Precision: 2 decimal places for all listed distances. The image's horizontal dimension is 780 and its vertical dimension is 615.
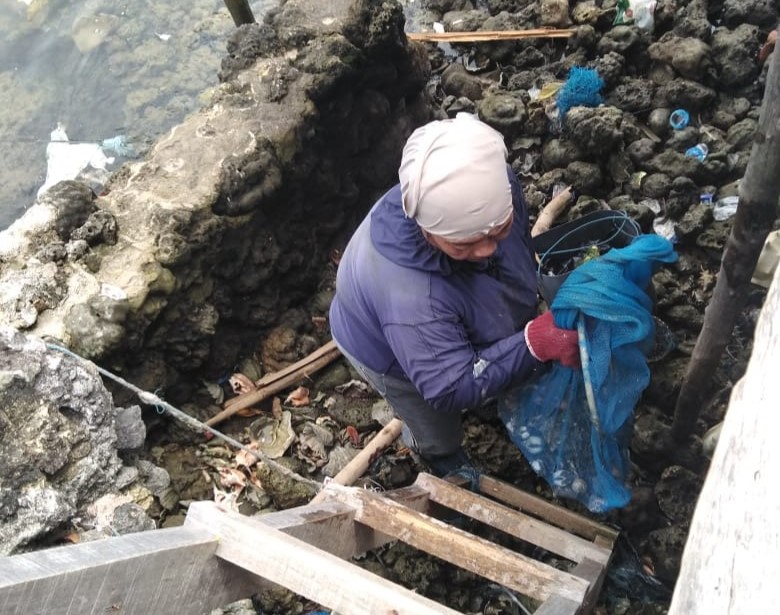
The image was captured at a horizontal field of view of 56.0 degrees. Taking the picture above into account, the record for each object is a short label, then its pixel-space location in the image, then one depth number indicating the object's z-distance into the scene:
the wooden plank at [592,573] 2.55
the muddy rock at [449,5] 6.71
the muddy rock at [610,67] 5.27
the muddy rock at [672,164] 4.59
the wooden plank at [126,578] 1.45
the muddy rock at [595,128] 4.72
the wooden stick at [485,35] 5.91
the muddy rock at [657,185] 4.58
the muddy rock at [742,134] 4.65
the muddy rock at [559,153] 4.94
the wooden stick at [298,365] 4.42
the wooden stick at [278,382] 4.22
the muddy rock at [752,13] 5.23
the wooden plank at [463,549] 2.28
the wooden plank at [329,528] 2.22
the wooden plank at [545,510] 3.16
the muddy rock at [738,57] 5.00
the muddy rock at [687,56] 5.02
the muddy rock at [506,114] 5.30
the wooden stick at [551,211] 4.52
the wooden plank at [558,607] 2.10
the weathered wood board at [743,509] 0.97
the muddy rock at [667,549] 3.33
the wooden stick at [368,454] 3.75
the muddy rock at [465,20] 6.34
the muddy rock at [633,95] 5.18
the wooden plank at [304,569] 1.69
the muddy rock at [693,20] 5.22
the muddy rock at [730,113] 4.89
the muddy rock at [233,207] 3.64
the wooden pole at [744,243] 2.30
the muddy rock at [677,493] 3.50
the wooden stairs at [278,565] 1.52
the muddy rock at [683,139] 4.84
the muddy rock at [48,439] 2.76
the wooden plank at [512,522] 2.84
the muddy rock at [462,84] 5.91
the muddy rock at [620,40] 5.45
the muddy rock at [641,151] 4.82
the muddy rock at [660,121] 5.00
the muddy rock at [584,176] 4.80
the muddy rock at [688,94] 4.97
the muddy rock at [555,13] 5.93
